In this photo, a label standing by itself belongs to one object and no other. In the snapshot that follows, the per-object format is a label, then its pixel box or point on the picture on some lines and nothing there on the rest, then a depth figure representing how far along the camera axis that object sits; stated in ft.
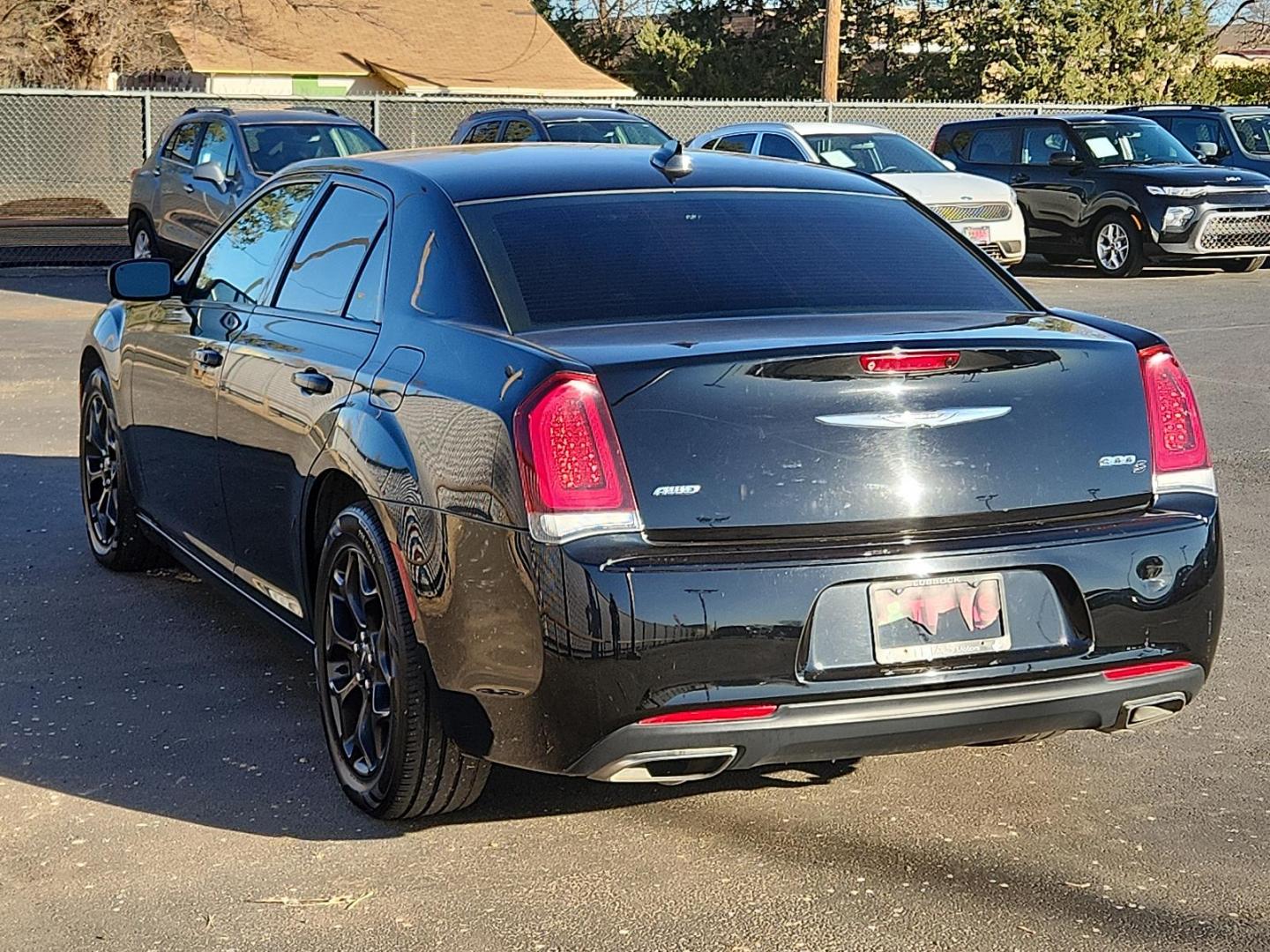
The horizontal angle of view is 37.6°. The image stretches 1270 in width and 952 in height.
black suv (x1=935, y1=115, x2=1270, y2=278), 66.39
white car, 62.28
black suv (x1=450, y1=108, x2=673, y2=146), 65.62
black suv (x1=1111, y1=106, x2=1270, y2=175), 77.10
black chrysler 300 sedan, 12.75
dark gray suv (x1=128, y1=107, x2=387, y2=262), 55.83
